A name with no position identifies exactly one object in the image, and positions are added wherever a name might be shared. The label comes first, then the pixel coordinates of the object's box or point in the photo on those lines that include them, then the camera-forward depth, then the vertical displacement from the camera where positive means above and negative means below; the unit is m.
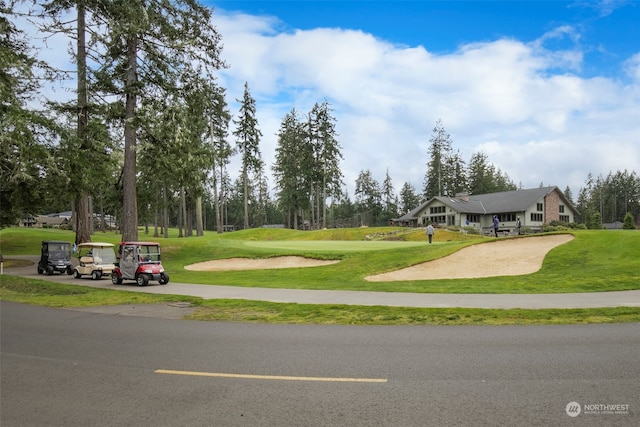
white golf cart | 23.81 -1.94
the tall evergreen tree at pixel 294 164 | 83.00 +11.68
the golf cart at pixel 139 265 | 20.31 -1.85
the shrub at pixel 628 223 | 55.41 -0.89
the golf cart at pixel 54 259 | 26.39 -1.92
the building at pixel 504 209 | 68.38 +1.64
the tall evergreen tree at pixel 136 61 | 26.88 +10.61
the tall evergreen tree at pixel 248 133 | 67.94 +14.32
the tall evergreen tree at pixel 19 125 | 22.83 +5.66
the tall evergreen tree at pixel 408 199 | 123.19 +6.17
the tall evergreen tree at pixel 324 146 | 81.62 +14.41
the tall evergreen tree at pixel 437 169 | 99.62 +12.12
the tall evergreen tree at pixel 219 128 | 58.01 +13.78
